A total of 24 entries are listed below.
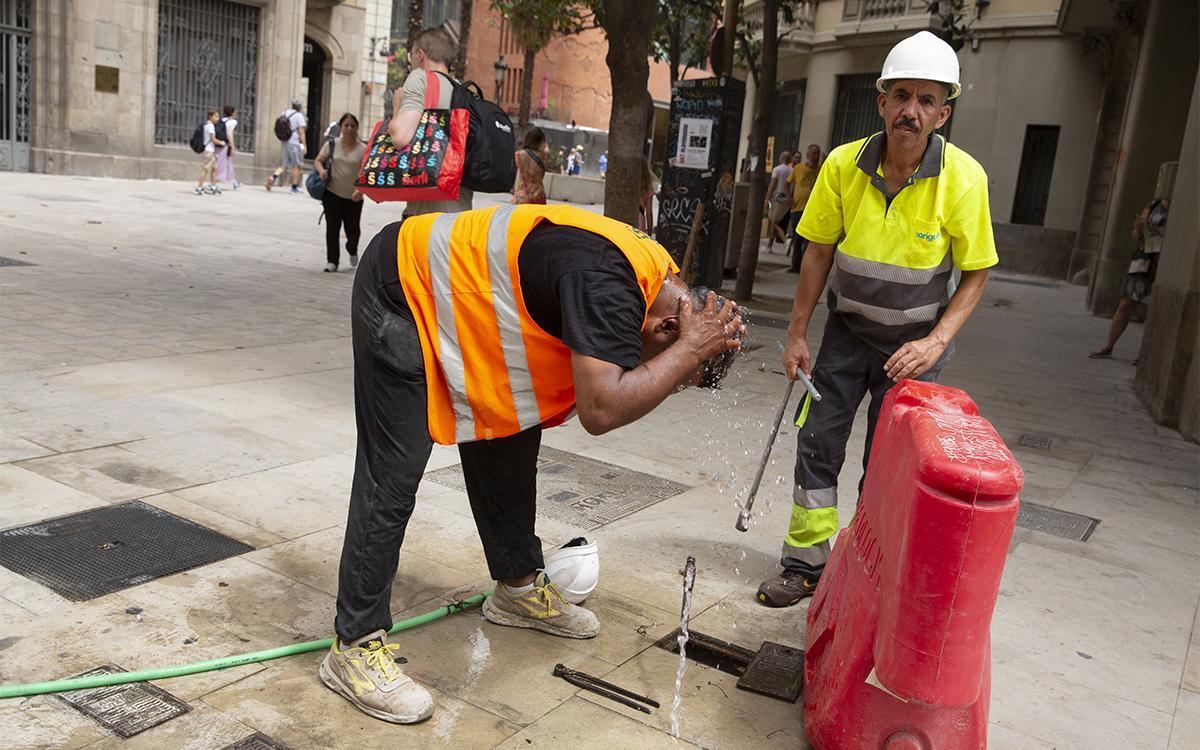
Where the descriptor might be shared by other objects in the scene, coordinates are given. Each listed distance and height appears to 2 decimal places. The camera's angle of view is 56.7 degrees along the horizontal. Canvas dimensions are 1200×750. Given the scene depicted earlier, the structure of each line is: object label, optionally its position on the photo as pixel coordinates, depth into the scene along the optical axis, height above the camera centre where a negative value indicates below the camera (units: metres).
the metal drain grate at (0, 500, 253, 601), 3.51 -1.44
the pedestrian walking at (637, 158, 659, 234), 12.43 -0.39
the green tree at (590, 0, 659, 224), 8.70 +0.55
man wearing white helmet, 3.58 -0.24
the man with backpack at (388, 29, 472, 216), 5.95 +0.27
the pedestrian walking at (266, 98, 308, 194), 22.94 -0.18
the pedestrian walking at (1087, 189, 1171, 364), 9.80 -0.34
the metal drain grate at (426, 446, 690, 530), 4.65 -1.44
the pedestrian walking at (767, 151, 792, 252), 19.10 -0.20
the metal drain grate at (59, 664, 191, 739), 2.71 -1.45
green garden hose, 2.78 -1.43
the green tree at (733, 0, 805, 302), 12.27 +0.41
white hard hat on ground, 3.58 -1.30
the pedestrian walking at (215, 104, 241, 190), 20.98 -0.54
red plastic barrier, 2.30 -0.85
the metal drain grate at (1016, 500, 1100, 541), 5.05 -1.42
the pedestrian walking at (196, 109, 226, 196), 19.91 -0.65
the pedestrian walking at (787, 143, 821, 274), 17.19 -0.07
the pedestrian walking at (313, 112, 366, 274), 10.62 -0.49
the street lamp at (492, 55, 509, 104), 33.90 +2.46
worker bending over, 2.57 -0.46
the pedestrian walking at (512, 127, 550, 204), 10.33 -0.13
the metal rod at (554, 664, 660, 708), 3.10 -1.45
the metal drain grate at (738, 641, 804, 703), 3.22 -1.44
